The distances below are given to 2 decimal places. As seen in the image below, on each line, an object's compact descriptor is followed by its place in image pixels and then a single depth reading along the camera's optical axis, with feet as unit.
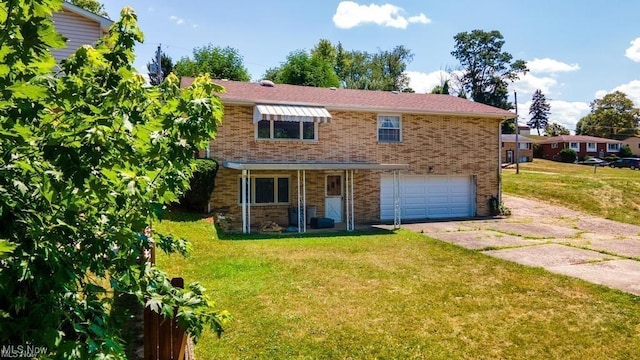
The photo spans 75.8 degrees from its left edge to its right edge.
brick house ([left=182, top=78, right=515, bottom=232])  61.46
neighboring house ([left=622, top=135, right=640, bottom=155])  263.06
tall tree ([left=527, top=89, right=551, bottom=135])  391.12
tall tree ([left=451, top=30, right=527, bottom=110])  260.83
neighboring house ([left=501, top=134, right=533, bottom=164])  203.51
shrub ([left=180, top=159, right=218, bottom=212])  55.21
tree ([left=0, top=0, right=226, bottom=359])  7.07
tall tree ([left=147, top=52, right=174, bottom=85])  172.04
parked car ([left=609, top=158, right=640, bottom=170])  192.03
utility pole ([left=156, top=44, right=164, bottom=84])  107.65
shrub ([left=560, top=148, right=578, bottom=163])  209.05
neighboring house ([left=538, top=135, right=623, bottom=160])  225.35
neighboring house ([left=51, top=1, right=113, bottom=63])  49.49
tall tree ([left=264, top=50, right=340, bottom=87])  148.97
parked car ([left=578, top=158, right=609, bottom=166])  199.11
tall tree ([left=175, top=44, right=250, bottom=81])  163.02
